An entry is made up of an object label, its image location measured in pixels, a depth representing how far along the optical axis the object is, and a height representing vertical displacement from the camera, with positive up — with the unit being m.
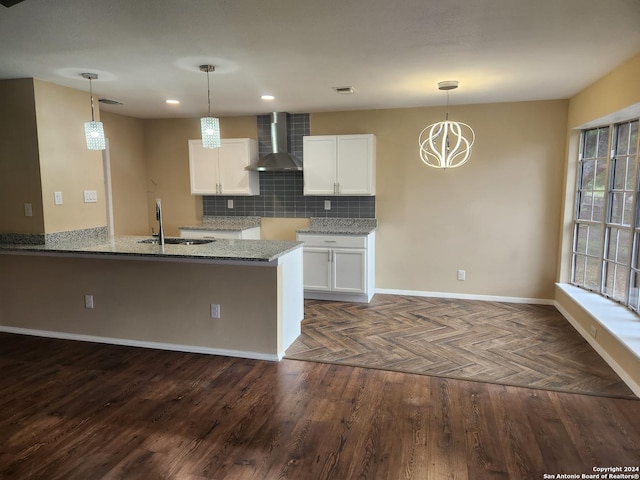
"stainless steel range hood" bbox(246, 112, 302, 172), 5.16 +0.51
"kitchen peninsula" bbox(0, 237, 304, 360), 3.33 -0.83
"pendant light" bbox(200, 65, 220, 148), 3.29 +0.52
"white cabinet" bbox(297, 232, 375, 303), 4.89 -0.83
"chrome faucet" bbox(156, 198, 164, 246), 3.70 -0.19
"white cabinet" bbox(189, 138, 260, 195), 5.36 +0.39
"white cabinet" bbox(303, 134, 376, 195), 4.99 +0.38
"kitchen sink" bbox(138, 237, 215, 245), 3.94 -0.42
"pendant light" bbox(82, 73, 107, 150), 3.44 +0.52
